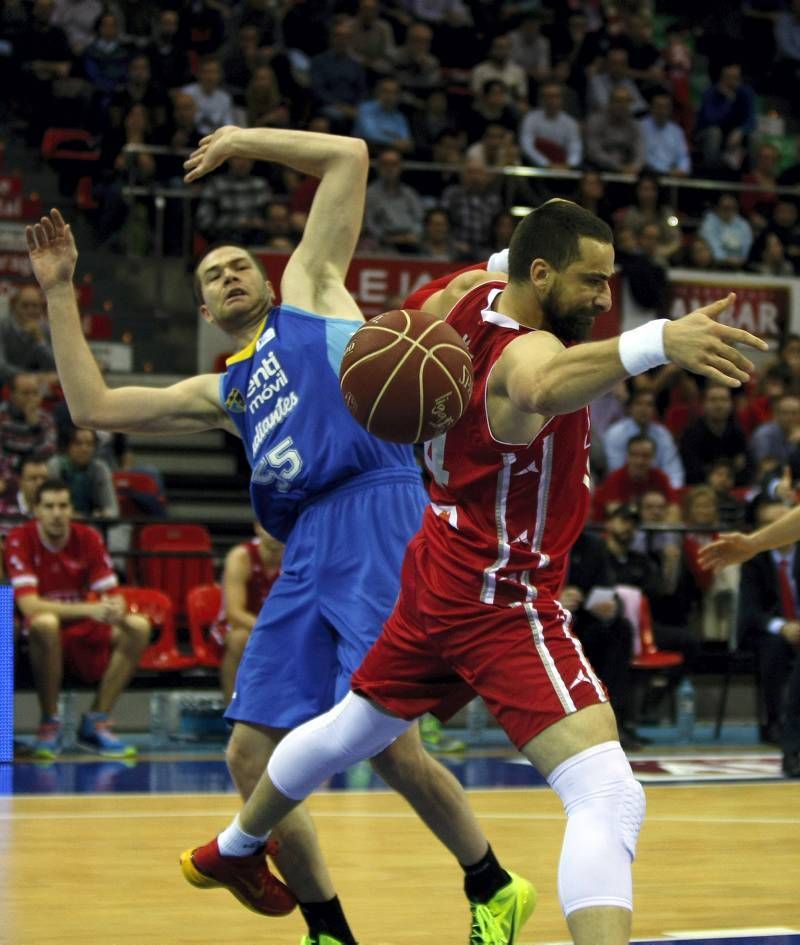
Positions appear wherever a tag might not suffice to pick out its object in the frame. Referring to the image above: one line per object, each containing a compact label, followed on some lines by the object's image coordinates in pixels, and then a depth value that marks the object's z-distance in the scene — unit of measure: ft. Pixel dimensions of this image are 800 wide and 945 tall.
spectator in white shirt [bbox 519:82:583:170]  54.60
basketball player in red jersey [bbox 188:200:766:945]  12.50
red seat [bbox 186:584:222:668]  35.91
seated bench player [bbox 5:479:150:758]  32.86
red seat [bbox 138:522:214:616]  37.27
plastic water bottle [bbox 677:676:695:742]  36.65
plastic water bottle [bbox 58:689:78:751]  33.96
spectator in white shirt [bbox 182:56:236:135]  49.83
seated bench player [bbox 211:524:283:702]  34.09
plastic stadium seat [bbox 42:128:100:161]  50.80
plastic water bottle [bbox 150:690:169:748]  34.55
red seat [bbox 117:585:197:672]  35.81
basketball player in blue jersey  15.93
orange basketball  13.21
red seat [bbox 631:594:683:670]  36.88
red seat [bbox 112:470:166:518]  39.86
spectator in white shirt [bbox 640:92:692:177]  57.57
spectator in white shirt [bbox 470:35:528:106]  56.95
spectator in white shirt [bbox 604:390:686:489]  43.91
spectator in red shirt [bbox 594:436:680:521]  41.16
